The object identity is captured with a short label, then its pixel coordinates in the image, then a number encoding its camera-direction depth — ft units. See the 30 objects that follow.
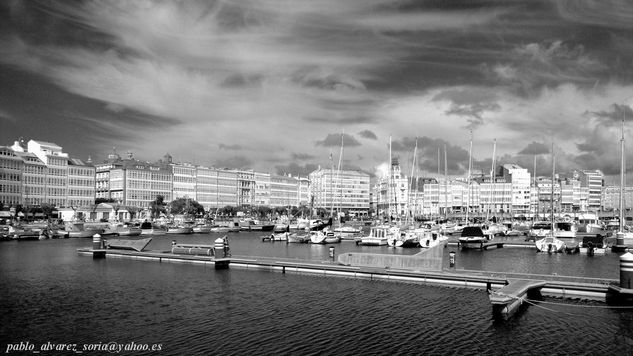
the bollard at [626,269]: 94.07
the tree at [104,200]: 602.77
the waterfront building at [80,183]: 553.23
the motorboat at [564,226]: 336.29
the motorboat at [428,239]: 247.29
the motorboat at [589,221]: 408.42
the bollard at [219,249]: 155.63
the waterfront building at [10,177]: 474.49
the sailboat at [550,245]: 222.48
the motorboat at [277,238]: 317.54
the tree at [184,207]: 574.15
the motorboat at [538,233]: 278.32
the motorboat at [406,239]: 251.25
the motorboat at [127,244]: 198.59
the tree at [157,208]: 571.40
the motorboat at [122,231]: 363.95
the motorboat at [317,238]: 286.46
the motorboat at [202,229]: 449.89
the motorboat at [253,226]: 504.02
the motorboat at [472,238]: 239.50
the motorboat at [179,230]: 423.23
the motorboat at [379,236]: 264.11
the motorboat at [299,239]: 297.53
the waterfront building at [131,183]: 621.31
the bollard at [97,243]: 193.57
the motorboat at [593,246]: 211.82
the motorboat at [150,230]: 393.43
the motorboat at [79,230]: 351.36
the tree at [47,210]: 476.95
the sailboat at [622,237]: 227.61
